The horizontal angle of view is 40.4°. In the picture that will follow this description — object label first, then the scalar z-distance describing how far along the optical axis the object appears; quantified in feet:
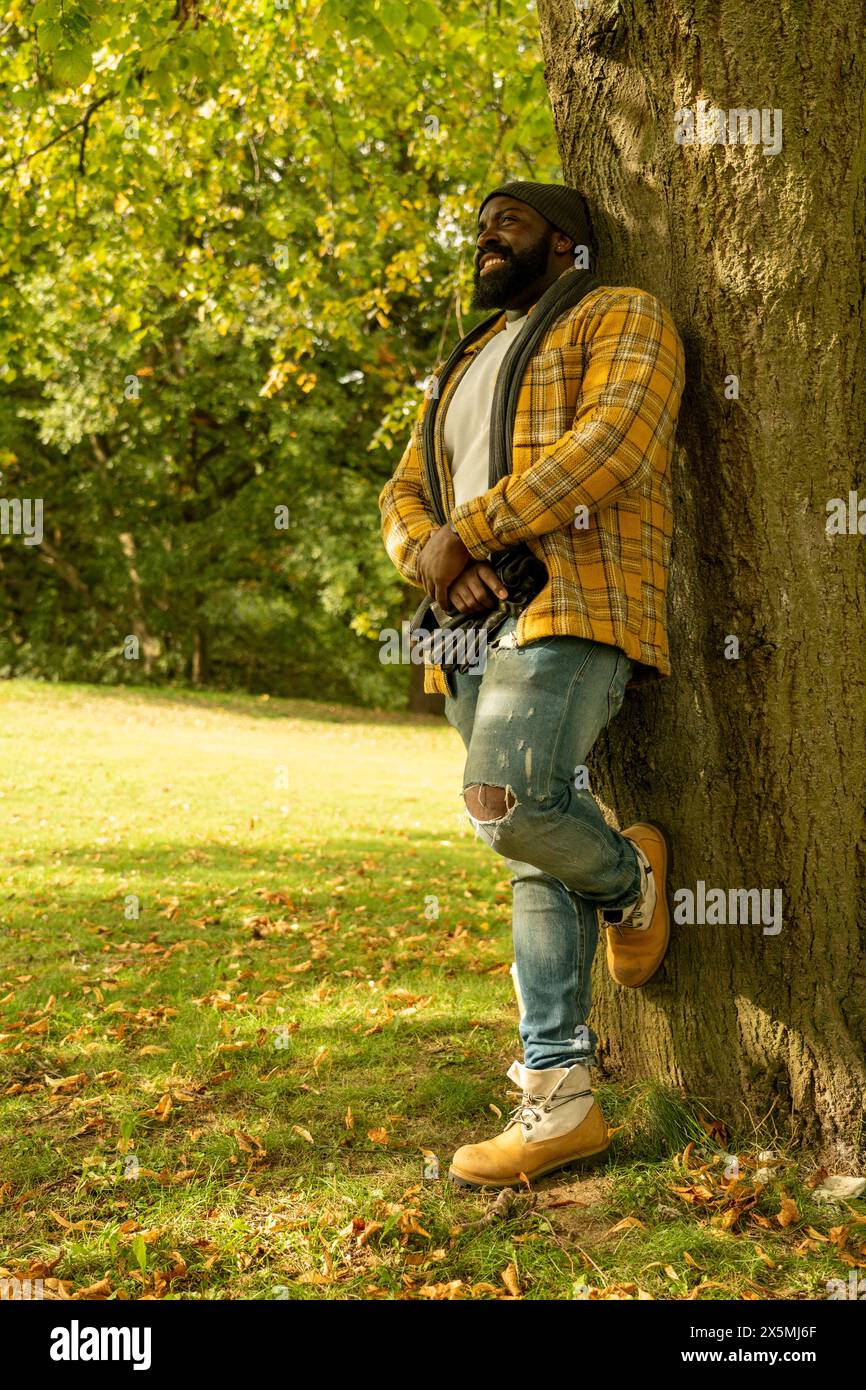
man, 9.64
